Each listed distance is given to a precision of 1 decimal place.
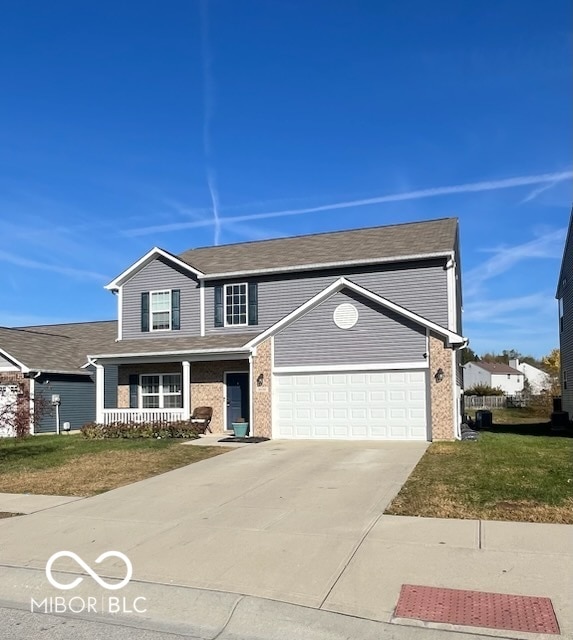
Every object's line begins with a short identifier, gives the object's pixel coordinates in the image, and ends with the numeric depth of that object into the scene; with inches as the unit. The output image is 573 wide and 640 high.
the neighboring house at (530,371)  3331.7
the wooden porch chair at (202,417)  825.5
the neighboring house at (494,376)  3183.8
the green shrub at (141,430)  807.7
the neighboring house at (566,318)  993.5
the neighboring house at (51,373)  954.1
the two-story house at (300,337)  714.8
